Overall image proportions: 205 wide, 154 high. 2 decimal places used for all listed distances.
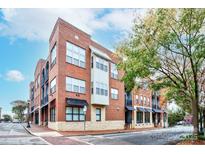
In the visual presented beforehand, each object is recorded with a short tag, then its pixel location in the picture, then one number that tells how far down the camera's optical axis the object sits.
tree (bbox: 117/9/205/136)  5.00
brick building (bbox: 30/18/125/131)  6.86
